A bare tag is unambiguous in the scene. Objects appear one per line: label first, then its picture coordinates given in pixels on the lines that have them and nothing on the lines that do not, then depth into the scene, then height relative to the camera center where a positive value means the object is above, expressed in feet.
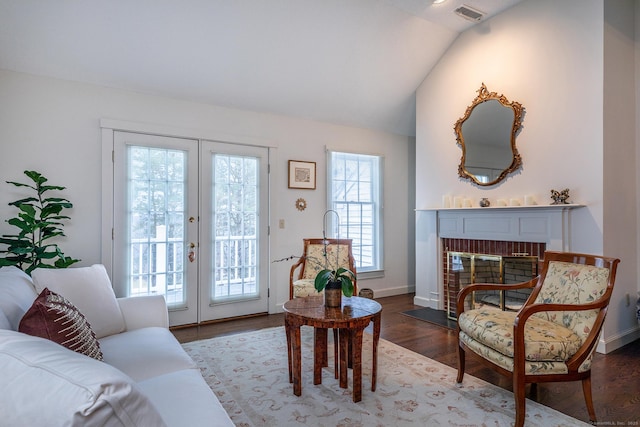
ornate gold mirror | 12.46 +2.96
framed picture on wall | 15.17 +1.85
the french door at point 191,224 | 12.09 -0.27
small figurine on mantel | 10.91 +0.63
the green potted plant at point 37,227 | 9.34 -0.28
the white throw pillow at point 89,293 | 6.74 -1.50
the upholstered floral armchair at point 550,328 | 6.54 -2.26
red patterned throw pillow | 4.31 -1.34
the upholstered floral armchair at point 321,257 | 13.26 -1.52
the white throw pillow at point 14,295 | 4.85 -1.21
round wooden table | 7.30 -2.42
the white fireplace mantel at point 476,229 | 11.15 -0.43
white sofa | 2.12 -1.25
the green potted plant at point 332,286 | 8.13 -1.59
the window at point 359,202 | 16.49 +0.71
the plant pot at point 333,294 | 8.19 -1.78
